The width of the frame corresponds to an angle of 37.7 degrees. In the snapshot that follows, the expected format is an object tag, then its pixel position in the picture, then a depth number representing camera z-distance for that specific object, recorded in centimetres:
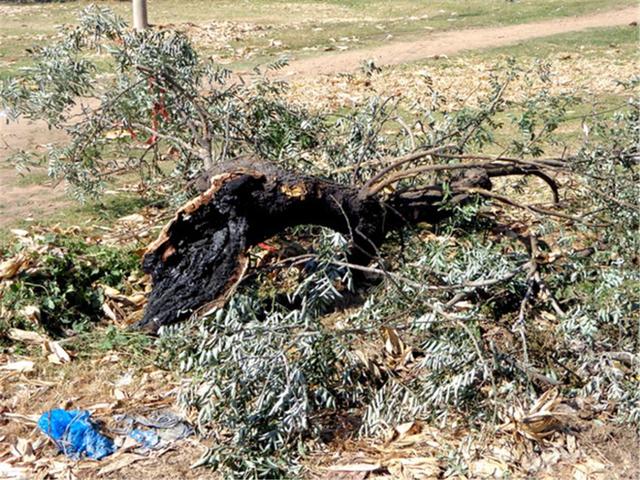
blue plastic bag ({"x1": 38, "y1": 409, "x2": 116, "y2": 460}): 405
